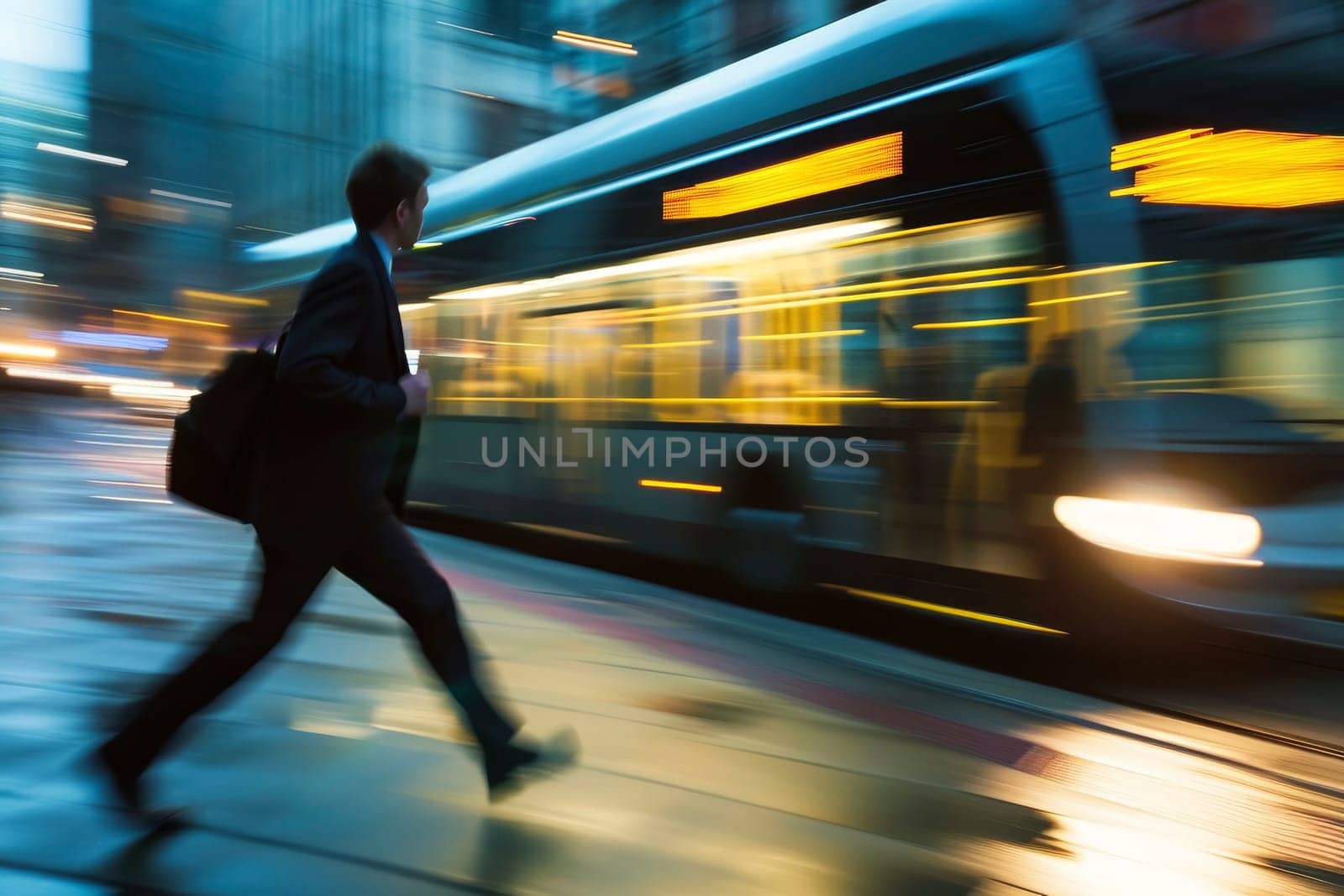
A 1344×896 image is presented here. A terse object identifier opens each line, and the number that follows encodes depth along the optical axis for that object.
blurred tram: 4.87
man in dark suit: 3.02
